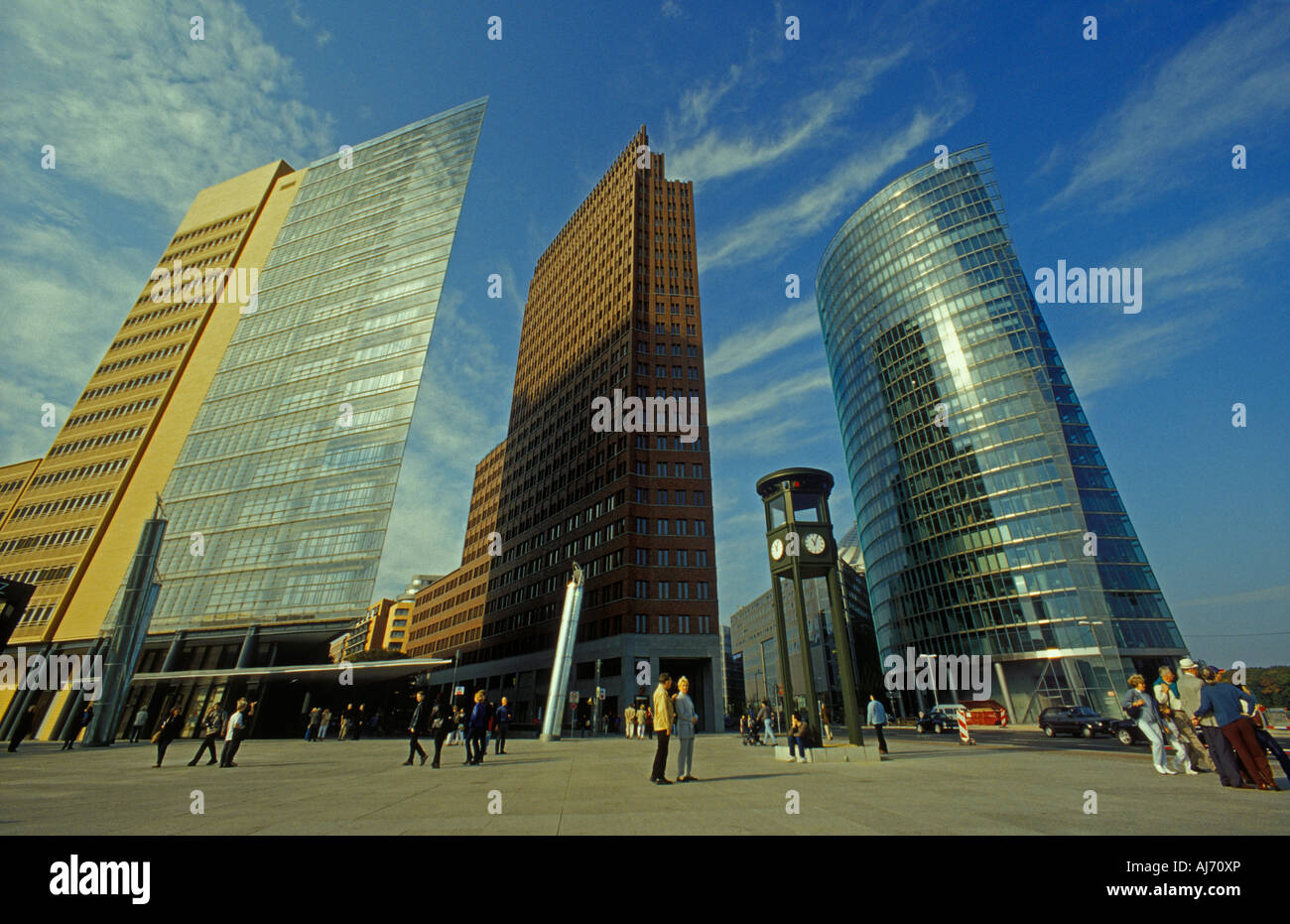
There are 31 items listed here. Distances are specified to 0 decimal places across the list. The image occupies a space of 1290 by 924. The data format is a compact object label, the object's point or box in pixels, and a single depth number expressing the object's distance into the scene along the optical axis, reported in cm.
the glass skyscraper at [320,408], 4988
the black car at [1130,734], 2330
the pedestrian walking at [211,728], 1548
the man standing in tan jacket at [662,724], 1003
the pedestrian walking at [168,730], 1565
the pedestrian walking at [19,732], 2570
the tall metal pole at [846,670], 1520
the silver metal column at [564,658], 3503
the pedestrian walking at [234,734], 1535
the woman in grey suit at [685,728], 1057
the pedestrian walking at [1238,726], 881
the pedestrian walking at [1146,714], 1138
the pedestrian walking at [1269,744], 909
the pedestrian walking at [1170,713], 1140
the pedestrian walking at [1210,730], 913
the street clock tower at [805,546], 1571
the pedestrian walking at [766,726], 2663
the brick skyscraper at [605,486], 5586
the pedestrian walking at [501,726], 2184
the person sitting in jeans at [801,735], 1521
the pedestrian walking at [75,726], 2689
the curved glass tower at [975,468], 5741
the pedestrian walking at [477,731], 1555
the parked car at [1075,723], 2877
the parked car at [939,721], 4026
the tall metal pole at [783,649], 1686
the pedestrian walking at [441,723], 1475
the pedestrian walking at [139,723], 3053
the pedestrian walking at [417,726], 1516
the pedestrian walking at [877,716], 1695
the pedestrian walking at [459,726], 2522
